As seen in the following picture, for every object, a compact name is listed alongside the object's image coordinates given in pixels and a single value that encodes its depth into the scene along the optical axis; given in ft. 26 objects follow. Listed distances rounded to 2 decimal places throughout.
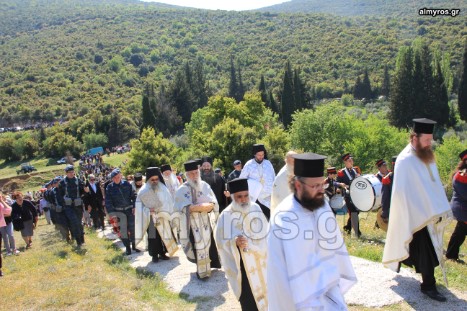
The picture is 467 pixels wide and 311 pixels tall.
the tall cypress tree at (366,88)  368.79
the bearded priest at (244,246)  21.40
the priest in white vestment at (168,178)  40.63
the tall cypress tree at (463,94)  223.10
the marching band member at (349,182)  36.94
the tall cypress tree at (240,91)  384.88
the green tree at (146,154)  120.37
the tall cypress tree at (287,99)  262.67
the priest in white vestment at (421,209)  21.39
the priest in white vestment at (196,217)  28.81
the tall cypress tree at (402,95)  236.02
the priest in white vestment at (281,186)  25.34
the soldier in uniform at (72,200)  40.06
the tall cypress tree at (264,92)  293.76
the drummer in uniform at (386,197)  26.66
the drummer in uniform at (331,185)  37.65
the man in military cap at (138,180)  41.04
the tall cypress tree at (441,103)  229.04
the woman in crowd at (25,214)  45.62
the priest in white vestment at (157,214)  34.55
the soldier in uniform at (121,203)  37.45
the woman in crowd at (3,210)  33.59
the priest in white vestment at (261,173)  34.71
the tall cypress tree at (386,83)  364.99
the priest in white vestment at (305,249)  13.01
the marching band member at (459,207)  26.55
